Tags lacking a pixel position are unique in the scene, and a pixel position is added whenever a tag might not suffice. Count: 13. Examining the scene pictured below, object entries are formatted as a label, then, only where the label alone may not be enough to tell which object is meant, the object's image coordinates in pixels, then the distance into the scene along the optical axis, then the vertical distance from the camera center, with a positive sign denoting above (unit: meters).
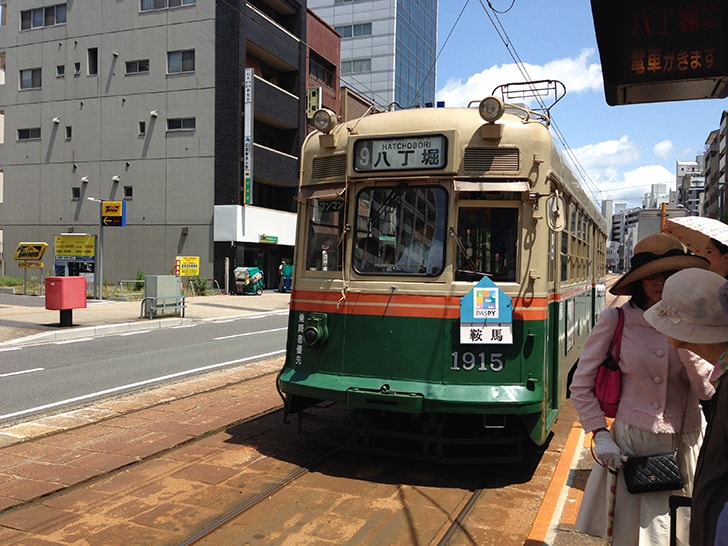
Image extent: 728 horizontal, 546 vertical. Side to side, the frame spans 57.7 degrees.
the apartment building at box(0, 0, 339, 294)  34.91 +7.38
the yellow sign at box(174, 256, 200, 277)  33.50 -0.43
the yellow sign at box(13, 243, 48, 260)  29.62 +0.19
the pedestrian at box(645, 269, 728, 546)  1.62 -0.27
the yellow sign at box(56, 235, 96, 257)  27.14 +0.40
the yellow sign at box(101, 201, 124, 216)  27.39 +1.99
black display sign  4.03 +1.37
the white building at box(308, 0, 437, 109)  66.62 +22.41
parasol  3.09 +0.17
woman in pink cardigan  3.00 -0.67
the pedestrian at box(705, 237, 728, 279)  3.11 +0.05
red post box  16.88 -0.95
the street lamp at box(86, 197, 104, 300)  25.70 -0.47
